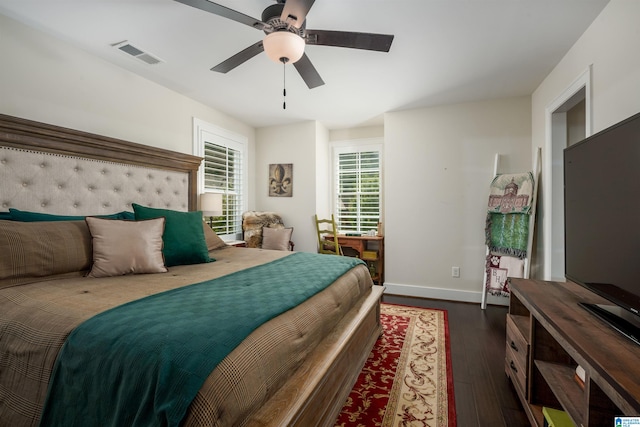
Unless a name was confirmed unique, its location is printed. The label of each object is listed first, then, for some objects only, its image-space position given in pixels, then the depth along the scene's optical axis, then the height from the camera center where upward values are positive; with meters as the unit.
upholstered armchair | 4.02 -0.29
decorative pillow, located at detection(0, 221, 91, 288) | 1.49 -0.22
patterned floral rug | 1.55 -1.12
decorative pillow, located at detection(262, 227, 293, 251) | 4.00 -0.37
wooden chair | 3.99 -0.42
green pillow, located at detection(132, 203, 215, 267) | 2.10 -0.20
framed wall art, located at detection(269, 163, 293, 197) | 4.41 +0.51
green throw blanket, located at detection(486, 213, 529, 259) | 2.99 -0.23
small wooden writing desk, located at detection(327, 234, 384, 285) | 3.97 -0.55
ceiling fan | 1.51 +1.08
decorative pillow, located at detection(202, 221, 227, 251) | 2.71 -0.27
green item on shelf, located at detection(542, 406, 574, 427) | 1.21 -0.90
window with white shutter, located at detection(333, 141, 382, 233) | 4.48 +0.44
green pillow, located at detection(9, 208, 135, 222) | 1.81 -0.04
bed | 0.95 -0.41
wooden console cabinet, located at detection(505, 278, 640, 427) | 0.84 -0.51
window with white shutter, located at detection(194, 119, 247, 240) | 3.60 +0.58
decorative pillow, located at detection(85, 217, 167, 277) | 1.75 -0.23
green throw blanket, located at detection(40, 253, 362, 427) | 0.79 -0.45
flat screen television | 1.09 -0.03
